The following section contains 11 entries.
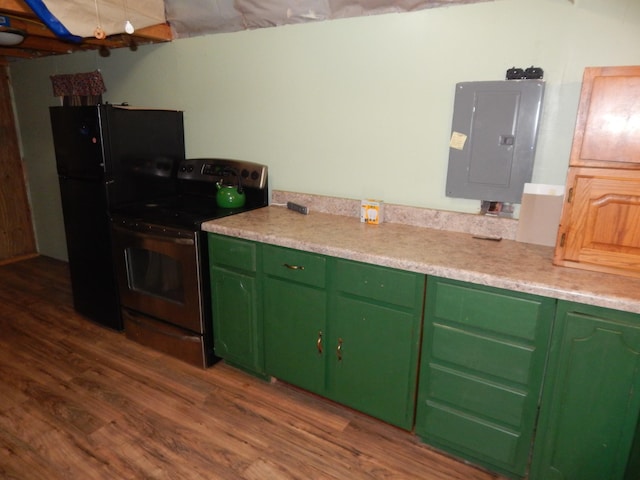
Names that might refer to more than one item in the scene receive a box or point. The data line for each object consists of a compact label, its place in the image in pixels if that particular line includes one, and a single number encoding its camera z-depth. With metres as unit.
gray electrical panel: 1.92
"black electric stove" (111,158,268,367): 2.38
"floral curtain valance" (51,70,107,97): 3.57
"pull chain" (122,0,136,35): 2.51
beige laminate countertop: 1.45
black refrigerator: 2.67
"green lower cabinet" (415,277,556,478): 1.55
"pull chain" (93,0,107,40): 2.49
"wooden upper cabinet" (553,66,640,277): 1.46
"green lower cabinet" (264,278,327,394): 2.05
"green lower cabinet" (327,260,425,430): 1.79
